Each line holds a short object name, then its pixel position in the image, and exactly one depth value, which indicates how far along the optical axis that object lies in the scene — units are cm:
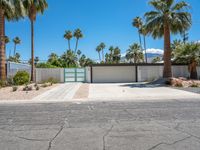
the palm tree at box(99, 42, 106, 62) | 5431
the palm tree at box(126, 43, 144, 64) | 3492
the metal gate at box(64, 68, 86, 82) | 2024
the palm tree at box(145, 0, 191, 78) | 1488
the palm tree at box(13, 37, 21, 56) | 4673
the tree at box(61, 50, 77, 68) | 3285
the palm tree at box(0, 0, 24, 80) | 1365
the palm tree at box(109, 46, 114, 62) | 4653
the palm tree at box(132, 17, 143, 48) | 3198
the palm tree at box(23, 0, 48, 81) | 1794
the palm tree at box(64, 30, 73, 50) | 3890
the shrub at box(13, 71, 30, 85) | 1507
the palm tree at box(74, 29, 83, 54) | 3993
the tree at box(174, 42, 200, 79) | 1737
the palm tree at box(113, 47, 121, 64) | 4438
